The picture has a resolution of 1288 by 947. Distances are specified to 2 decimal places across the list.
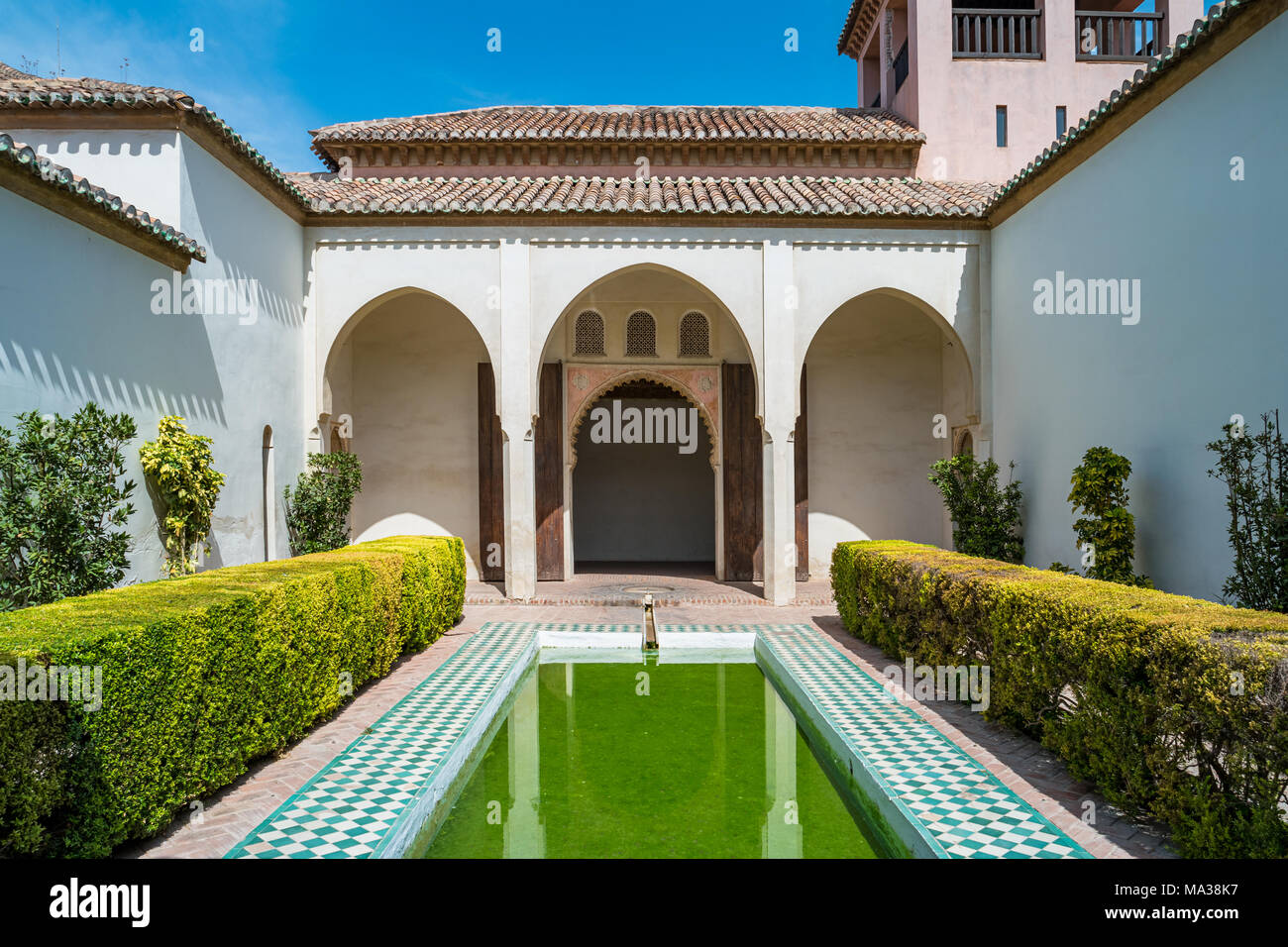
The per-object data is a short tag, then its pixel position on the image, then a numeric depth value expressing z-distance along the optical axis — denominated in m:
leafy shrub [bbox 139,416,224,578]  8.10
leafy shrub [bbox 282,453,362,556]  11.60
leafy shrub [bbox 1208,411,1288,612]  6.62
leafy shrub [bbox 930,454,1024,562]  11.41
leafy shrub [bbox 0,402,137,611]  6.34
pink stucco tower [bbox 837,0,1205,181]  16.00
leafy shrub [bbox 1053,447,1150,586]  8.64
